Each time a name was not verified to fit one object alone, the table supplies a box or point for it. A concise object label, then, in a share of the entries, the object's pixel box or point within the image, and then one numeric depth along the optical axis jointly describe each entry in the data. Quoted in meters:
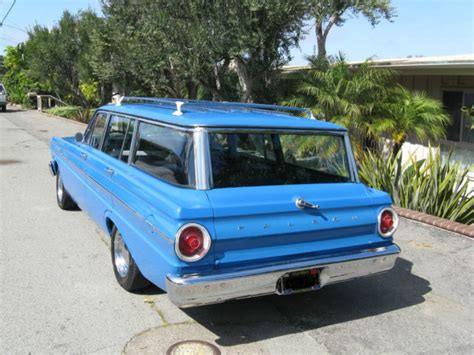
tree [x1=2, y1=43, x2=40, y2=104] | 36.83
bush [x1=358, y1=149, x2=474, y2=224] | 7.04
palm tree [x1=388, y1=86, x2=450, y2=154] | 8.98
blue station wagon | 3.36
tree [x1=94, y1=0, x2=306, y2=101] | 10.69
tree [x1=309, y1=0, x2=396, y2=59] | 13.22
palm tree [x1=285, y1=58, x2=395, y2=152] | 9.28
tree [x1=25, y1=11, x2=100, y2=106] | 24.44
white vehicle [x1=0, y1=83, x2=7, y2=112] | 30.72
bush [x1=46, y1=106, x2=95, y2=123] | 24.56
